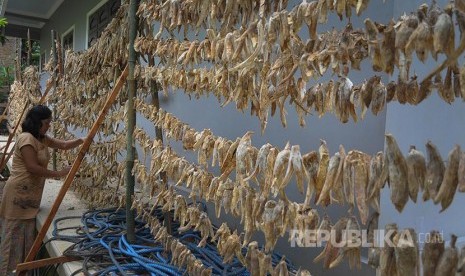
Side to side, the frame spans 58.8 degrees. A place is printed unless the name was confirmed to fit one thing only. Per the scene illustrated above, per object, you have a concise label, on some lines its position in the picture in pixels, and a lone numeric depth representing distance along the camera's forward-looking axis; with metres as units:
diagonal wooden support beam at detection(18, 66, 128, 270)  3.11
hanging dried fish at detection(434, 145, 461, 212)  1.08
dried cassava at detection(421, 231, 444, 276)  1.15
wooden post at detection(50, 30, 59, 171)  5.85
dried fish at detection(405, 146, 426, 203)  1.17
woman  3.63
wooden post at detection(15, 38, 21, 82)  9.52
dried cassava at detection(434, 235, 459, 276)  1.10
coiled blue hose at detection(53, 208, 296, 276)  2.71
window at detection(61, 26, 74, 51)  10.36
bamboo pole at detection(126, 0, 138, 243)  3.10
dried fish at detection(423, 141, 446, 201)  1.13
